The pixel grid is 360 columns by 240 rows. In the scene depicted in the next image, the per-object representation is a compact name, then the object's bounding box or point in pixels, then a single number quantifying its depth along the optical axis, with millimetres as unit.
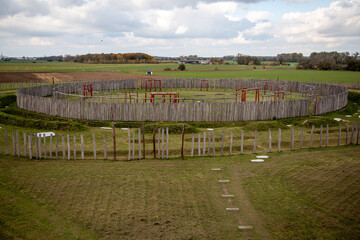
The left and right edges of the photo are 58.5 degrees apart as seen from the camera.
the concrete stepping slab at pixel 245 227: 8750
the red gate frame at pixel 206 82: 45391
